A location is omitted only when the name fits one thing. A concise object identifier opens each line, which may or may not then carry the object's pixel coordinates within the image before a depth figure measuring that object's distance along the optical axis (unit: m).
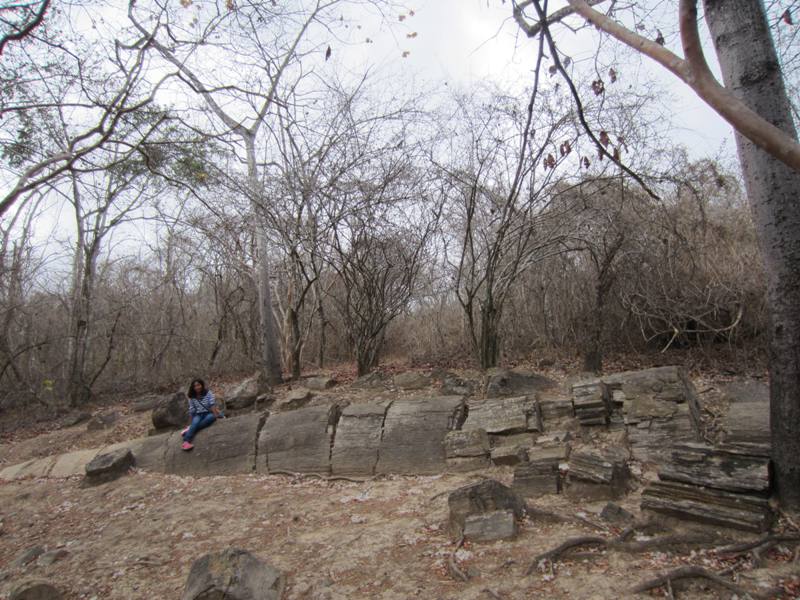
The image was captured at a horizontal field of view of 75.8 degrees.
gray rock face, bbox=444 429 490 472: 5.77
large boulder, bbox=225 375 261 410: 8.43
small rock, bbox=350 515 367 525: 4.82
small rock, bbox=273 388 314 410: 7.83
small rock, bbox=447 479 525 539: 4.16
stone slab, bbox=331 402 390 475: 6.35
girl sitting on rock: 7.57
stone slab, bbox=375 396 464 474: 6.07
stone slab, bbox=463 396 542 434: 6.00
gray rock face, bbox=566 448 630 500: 4.29
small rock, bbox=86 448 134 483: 7.06
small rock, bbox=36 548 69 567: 4.71
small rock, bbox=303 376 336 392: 8.73
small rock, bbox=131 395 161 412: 9.91
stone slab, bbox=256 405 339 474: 6.61
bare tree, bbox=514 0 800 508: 3.35
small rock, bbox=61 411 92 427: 9.97
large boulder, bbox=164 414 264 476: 7.00
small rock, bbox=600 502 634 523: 3.80
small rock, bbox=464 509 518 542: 3.89
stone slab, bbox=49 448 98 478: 7.66
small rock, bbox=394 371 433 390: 8.02
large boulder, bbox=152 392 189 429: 8.25
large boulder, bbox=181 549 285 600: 3.41
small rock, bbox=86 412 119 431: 9.16
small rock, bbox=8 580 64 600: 3.82
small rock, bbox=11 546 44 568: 4.75
